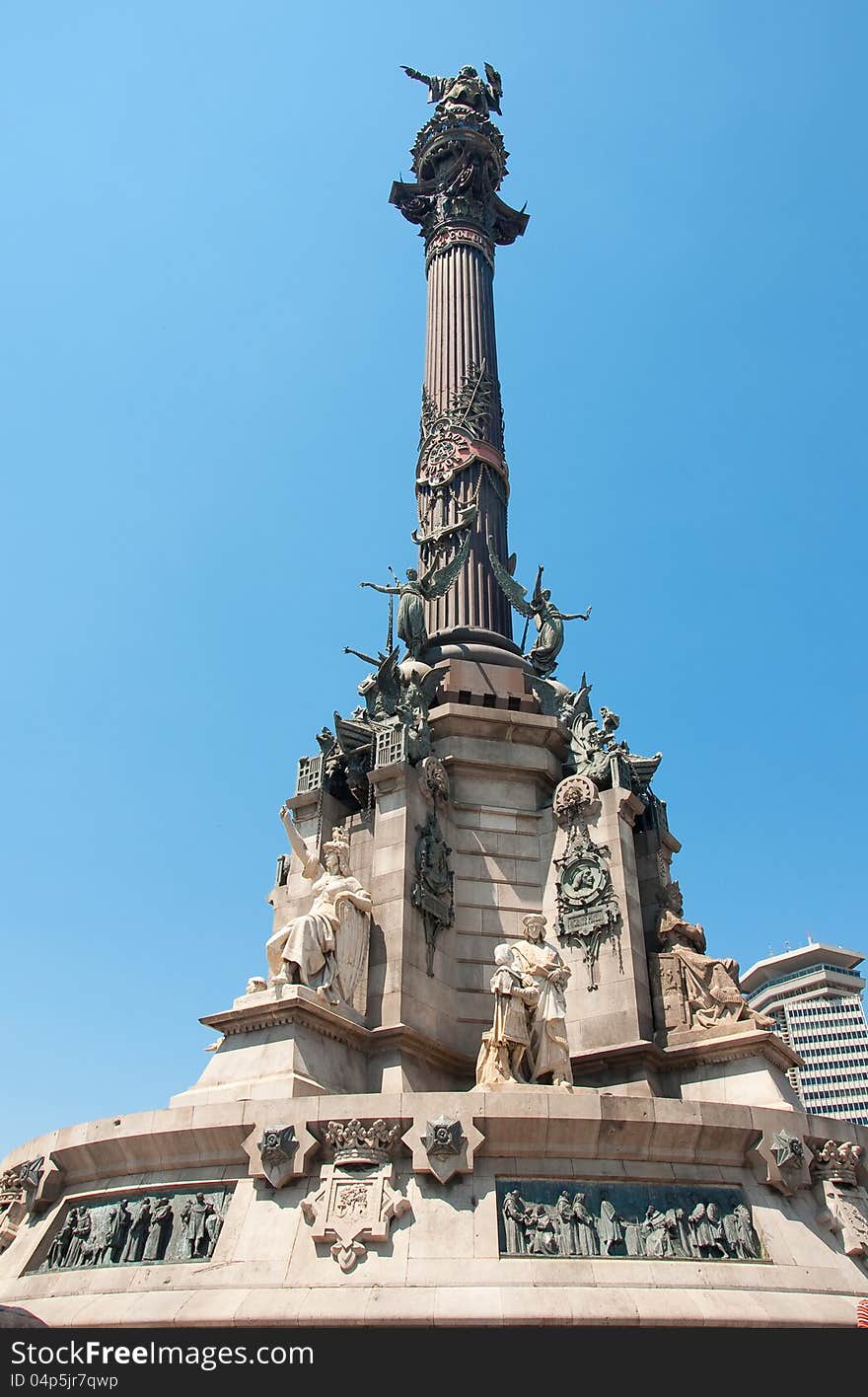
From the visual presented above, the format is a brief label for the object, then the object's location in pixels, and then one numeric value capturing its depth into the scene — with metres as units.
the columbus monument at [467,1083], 11.56
